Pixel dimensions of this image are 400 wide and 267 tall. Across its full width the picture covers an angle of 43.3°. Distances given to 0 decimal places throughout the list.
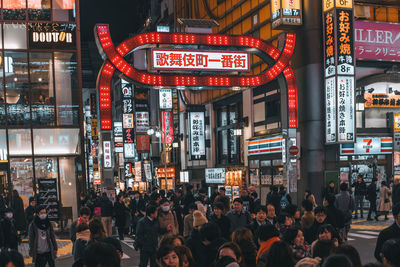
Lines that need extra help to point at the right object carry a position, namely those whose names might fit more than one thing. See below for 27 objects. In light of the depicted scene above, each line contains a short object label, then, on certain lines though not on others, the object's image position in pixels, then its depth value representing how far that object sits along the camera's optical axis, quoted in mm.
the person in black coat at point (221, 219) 10617
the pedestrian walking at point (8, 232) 13402
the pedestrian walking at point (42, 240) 11164
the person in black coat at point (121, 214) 20406
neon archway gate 20703
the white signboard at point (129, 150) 52094
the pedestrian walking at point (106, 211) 18984
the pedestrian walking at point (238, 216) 11867
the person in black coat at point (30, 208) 18886
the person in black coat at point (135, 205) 21250
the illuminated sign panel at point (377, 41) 29078
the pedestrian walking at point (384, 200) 22828
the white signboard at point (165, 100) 47750
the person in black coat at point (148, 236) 11094
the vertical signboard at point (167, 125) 45362
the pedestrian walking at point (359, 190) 23984
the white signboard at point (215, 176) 37516
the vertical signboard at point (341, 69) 25875
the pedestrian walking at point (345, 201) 16453
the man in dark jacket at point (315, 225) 9375
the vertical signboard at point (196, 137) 37094
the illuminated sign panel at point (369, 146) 28266
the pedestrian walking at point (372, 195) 23266
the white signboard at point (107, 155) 21181
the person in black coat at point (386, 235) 7301
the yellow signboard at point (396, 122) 29328
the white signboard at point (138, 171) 64800
